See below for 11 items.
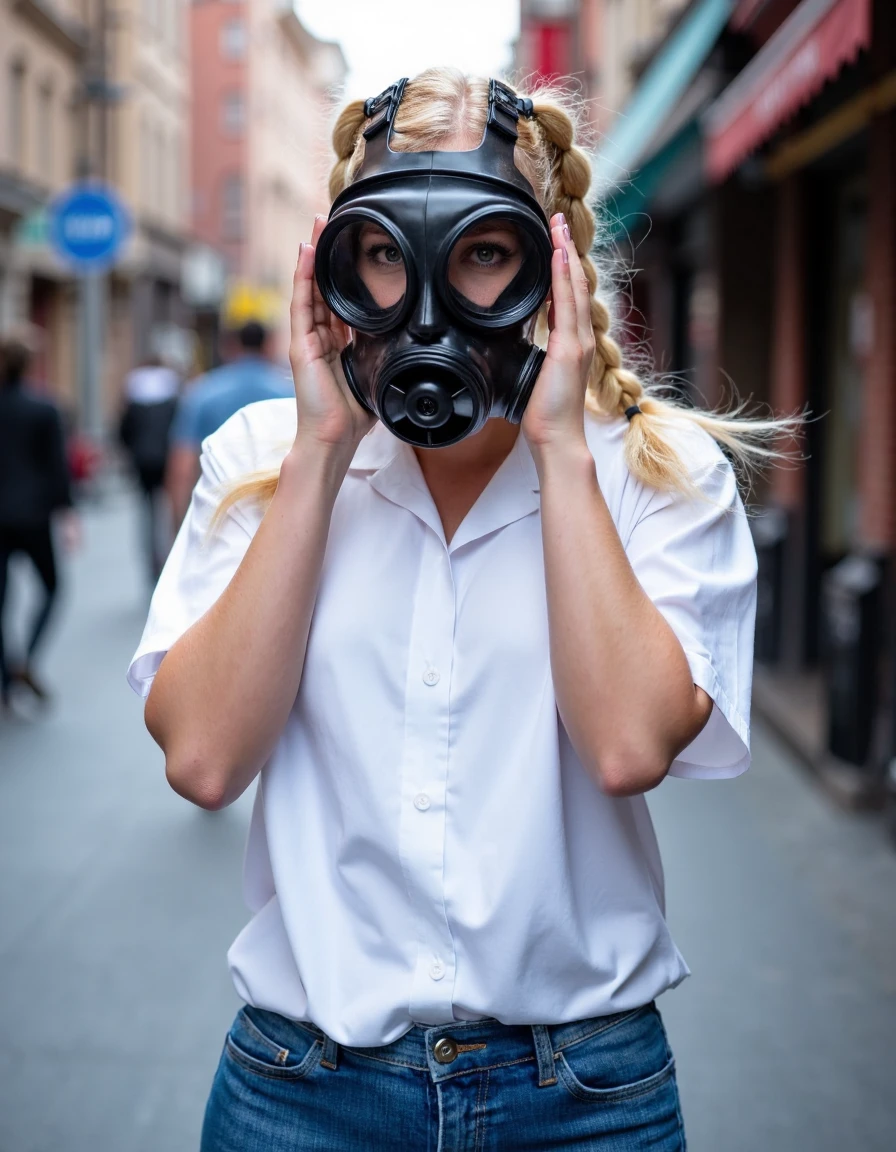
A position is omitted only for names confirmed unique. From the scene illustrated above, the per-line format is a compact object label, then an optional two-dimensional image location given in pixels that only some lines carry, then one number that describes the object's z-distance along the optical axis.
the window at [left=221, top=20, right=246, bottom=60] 53.28
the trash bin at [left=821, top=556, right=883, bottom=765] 6.16
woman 1.62
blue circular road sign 15.44
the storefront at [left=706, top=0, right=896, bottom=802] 6.15
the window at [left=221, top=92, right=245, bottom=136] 53.91
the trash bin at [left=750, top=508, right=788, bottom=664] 8.48
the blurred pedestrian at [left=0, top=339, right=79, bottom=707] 7.89
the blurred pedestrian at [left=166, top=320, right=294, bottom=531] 5.90
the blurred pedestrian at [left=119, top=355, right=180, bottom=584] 11.14
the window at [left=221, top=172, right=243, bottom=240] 54.34
